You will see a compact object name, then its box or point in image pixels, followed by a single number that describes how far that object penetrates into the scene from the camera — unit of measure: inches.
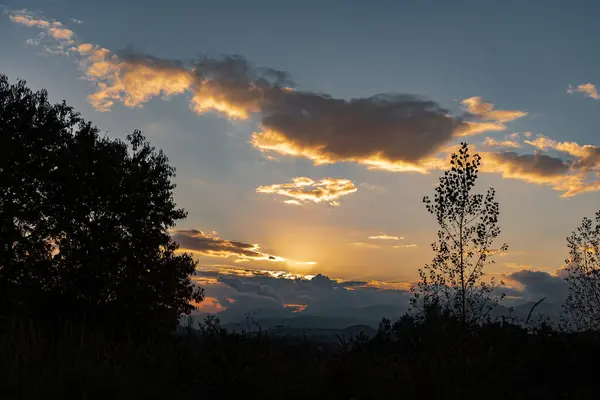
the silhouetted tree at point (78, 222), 1331.2
